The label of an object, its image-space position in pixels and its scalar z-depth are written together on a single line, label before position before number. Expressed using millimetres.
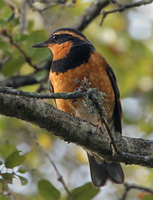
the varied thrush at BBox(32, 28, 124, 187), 9984
